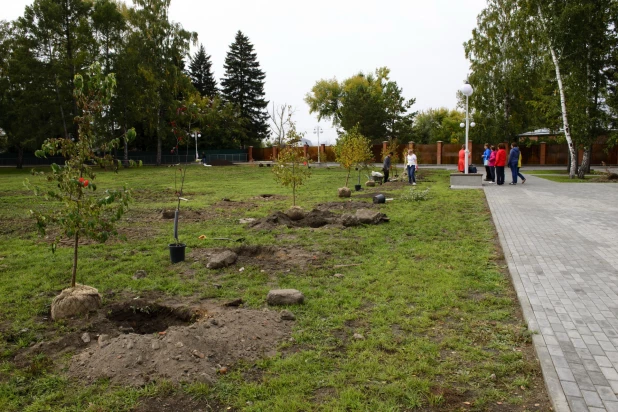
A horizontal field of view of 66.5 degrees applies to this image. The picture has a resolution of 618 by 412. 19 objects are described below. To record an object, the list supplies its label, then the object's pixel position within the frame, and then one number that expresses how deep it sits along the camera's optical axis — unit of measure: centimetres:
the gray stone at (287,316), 494
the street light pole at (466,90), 1916
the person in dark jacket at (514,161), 1959
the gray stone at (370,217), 1055
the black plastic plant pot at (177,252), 743
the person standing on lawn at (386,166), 2223
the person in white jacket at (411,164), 2098
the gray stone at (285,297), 536
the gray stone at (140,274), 666
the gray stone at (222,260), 707
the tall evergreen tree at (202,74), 6475
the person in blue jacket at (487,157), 2086
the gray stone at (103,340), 420
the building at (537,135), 4025
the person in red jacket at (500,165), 1956
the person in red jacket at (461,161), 2288
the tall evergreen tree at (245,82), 6306
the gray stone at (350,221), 1045
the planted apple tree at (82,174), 526
